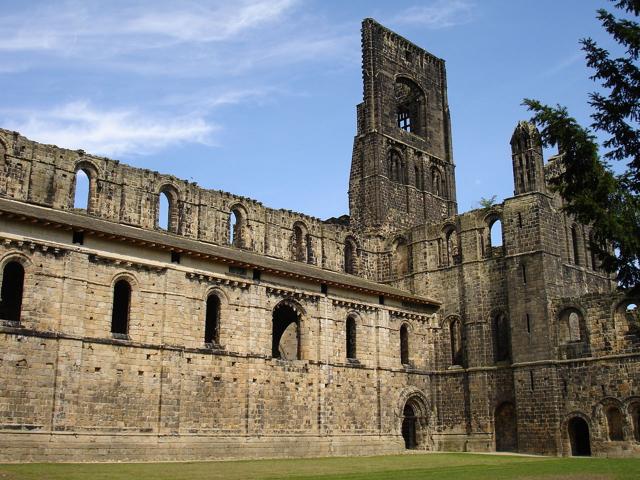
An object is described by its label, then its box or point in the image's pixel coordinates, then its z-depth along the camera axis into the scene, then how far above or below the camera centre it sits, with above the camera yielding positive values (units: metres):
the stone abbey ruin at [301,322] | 26.61 +4.70
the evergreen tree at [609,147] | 14.83 +5.47
